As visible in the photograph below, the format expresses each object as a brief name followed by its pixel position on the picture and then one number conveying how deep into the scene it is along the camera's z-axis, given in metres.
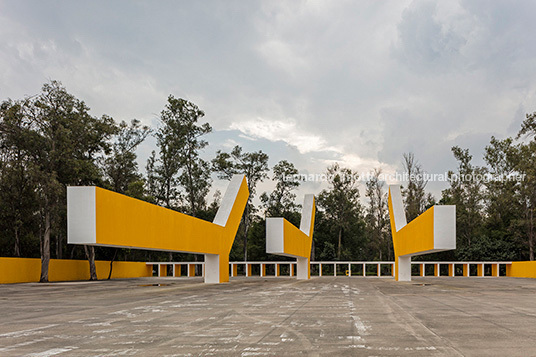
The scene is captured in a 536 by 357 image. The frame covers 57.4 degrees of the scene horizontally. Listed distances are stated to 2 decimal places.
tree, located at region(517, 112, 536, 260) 39.22
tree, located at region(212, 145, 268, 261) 48.25
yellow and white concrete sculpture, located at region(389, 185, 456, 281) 20.64
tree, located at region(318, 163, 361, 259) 52.69
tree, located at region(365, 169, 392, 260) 55.22
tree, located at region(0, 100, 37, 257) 28.14
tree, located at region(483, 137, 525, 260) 44.81
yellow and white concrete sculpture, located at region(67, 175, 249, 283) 14.05
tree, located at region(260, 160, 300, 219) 51.31
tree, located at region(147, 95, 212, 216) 46.06
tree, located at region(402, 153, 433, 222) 52.54
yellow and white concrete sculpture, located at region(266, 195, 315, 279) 25.41
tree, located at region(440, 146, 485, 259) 48.56
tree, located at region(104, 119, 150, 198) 35.79
